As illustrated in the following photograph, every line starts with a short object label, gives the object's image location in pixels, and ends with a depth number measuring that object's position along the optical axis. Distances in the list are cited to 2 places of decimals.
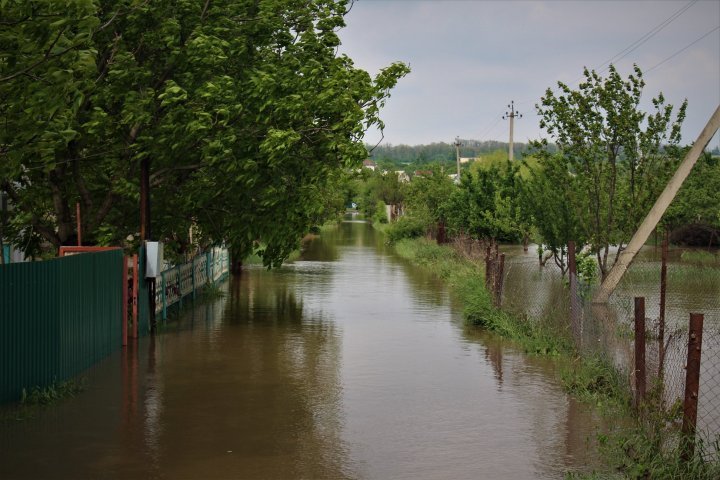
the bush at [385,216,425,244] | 55.53
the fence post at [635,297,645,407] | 9.84
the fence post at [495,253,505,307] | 19.67
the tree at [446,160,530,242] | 38.78
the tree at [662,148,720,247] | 47.75
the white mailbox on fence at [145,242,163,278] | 18.09
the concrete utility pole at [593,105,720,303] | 18.11
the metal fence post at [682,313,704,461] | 7.95
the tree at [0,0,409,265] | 17.70
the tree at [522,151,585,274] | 22.56
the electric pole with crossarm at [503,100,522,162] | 67.65
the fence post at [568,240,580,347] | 15.05
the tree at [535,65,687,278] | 20.75
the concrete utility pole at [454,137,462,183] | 83.88
